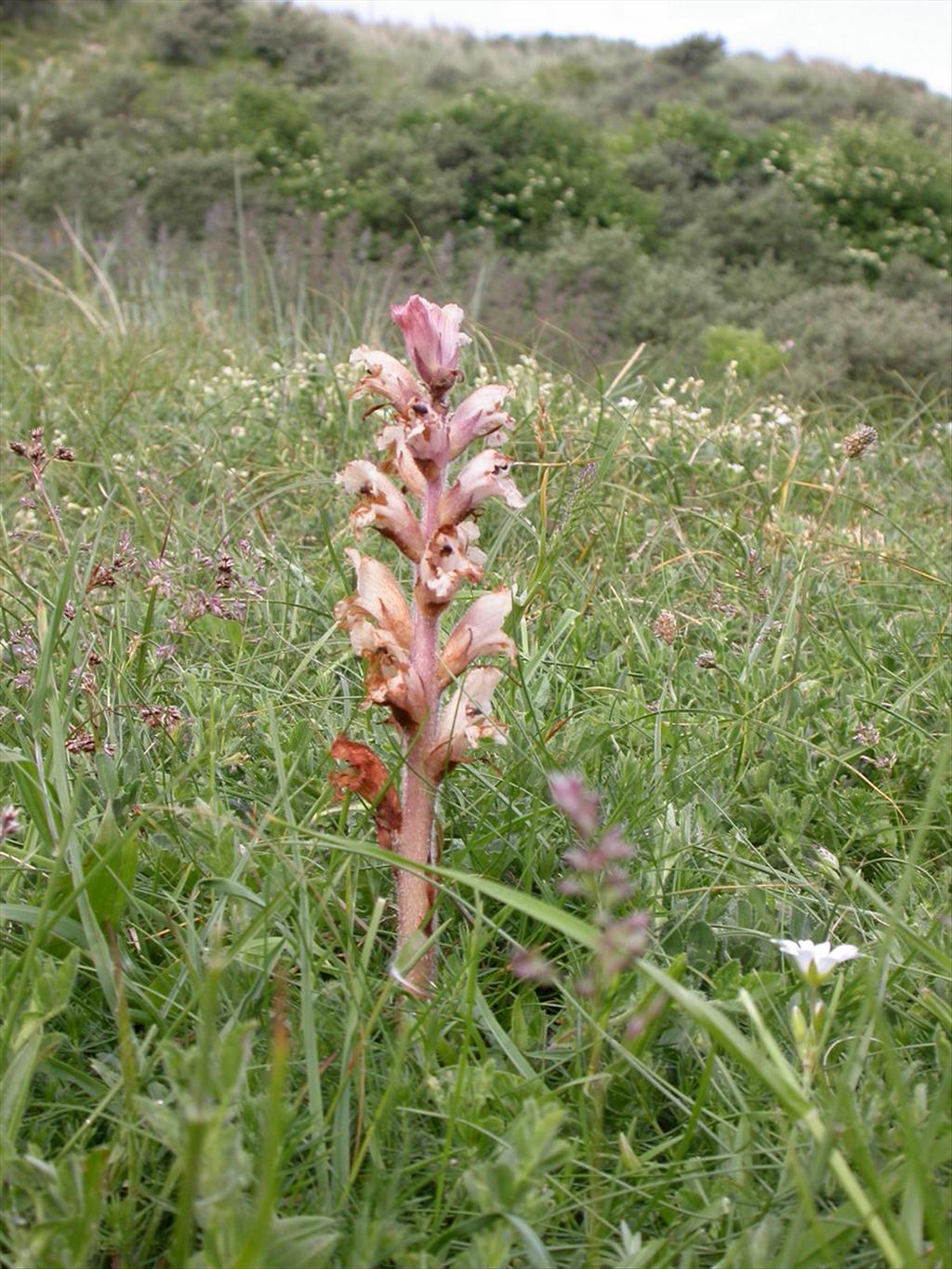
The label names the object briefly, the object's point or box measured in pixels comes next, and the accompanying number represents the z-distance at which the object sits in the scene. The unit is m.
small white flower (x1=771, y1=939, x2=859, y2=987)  1.28
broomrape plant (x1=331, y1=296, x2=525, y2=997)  1.43
